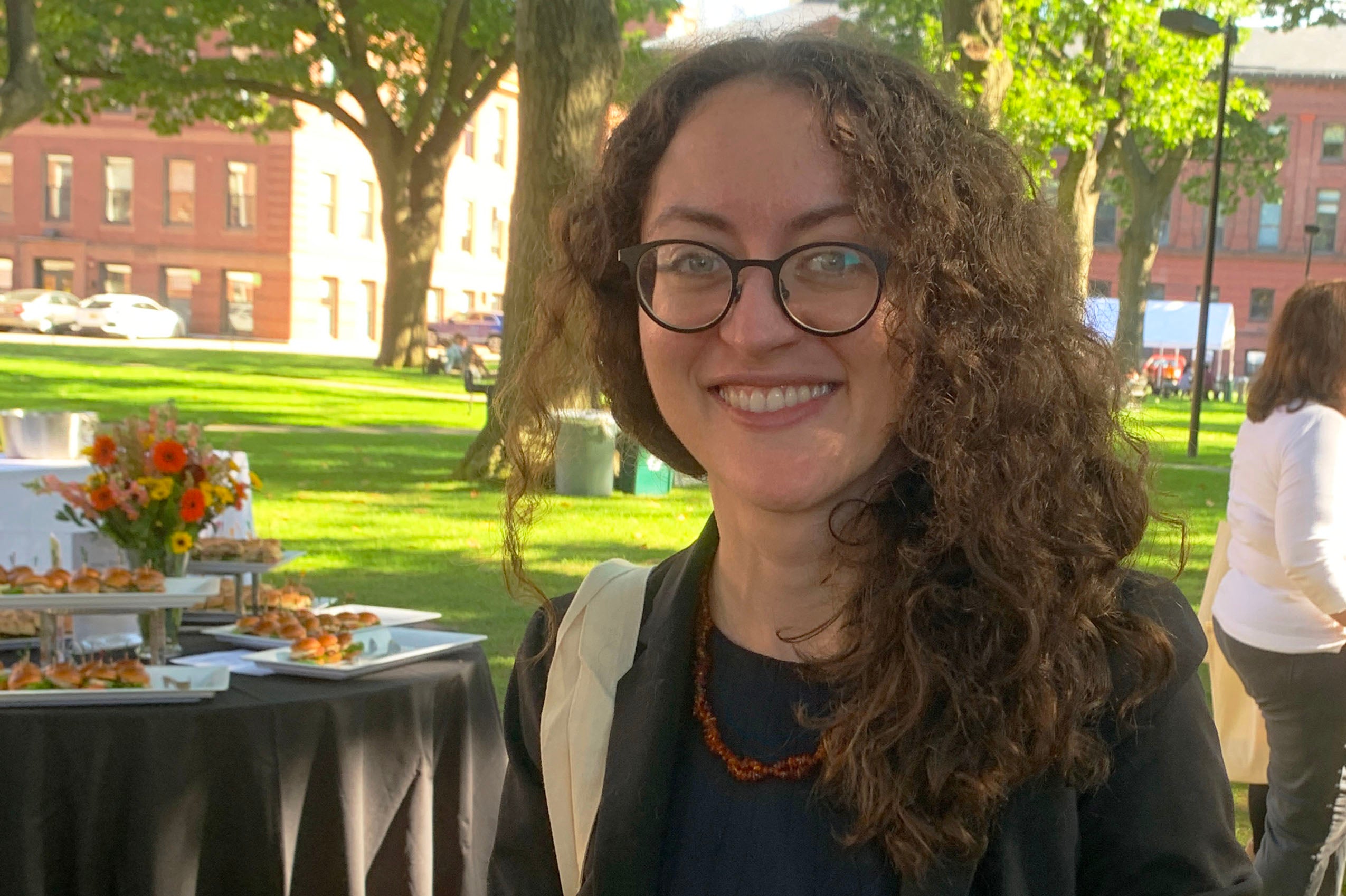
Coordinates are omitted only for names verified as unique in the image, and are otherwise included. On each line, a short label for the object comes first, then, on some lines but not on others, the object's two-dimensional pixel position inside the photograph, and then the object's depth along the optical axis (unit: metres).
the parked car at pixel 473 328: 48.84
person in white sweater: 4.11
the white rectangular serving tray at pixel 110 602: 3.73
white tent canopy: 44.88
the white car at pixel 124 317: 46.62
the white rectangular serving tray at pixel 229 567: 4.52
